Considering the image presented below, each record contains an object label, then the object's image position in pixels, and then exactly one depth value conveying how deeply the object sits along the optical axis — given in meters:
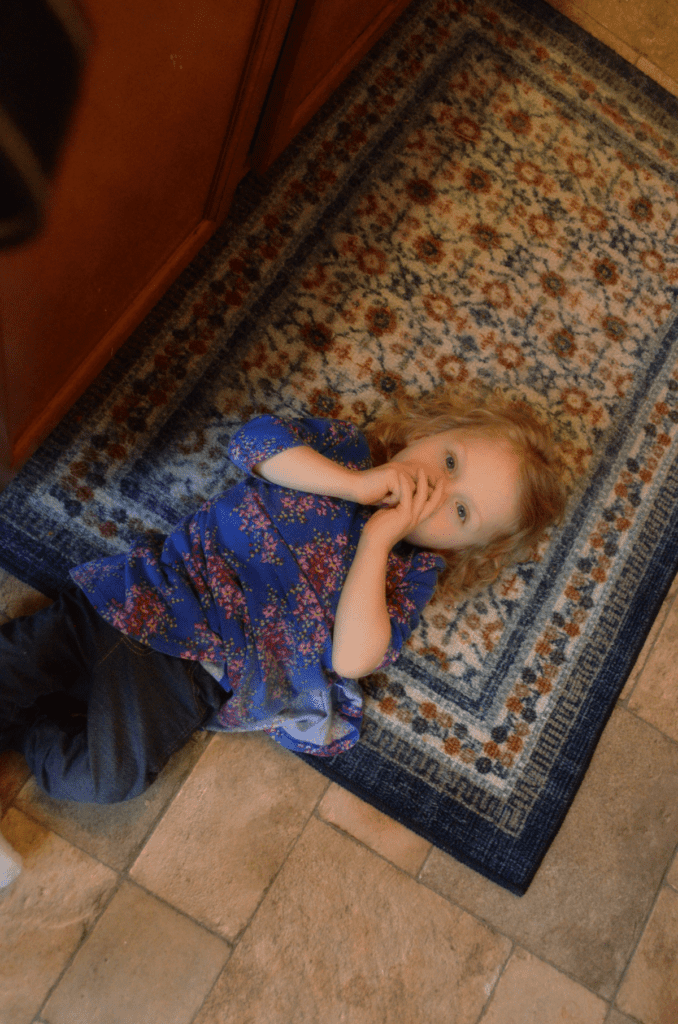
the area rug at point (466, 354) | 1.21
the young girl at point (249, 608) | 1.00
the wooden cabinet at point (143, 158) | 0.74
